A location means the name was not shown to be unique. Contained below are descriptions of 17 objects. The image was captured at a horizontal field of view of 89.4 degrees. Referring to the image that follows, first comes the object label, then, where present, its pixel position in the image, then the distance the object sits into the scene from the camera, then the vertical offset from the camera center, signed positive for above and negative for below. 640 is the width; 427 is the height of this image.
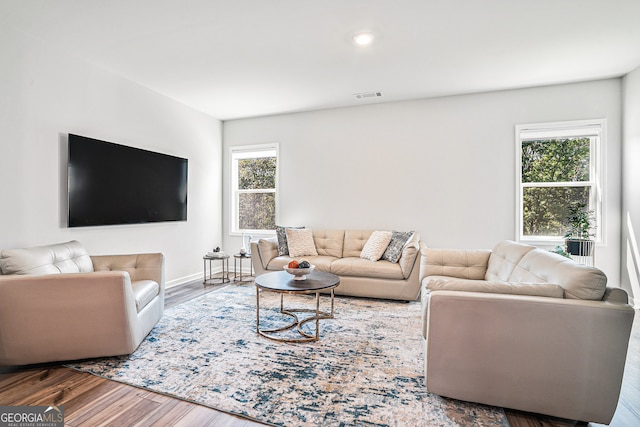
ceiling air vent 4.43 +1.64
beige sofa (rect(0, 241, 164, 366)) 2.16 -0.70
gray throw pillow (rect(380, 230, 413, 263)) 4.11 -0.43
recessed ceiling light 2.93 +1.61
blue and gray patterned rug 1.79 -1.10
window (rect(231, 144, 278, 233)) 5.61 +0.43
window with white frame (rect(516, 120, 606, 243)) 4.04 +0.50
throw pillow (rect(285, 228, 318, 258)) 4.52 -0.43
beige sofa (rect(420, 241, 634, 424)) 1.62 -0.68
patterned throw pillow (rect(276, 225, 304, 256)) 4.57 -0.42
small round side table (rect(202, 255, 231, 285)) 4.81 -1.05
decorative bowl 3.00 -0.55
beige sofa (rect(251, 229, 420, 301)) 3.87 -0.70
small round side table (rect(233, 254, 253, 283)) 4.95 -1.04
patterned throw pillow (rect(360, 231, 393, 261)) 4.21 -0.43
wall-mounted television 3.36 +0.33
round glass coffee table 2.71 -0.64
